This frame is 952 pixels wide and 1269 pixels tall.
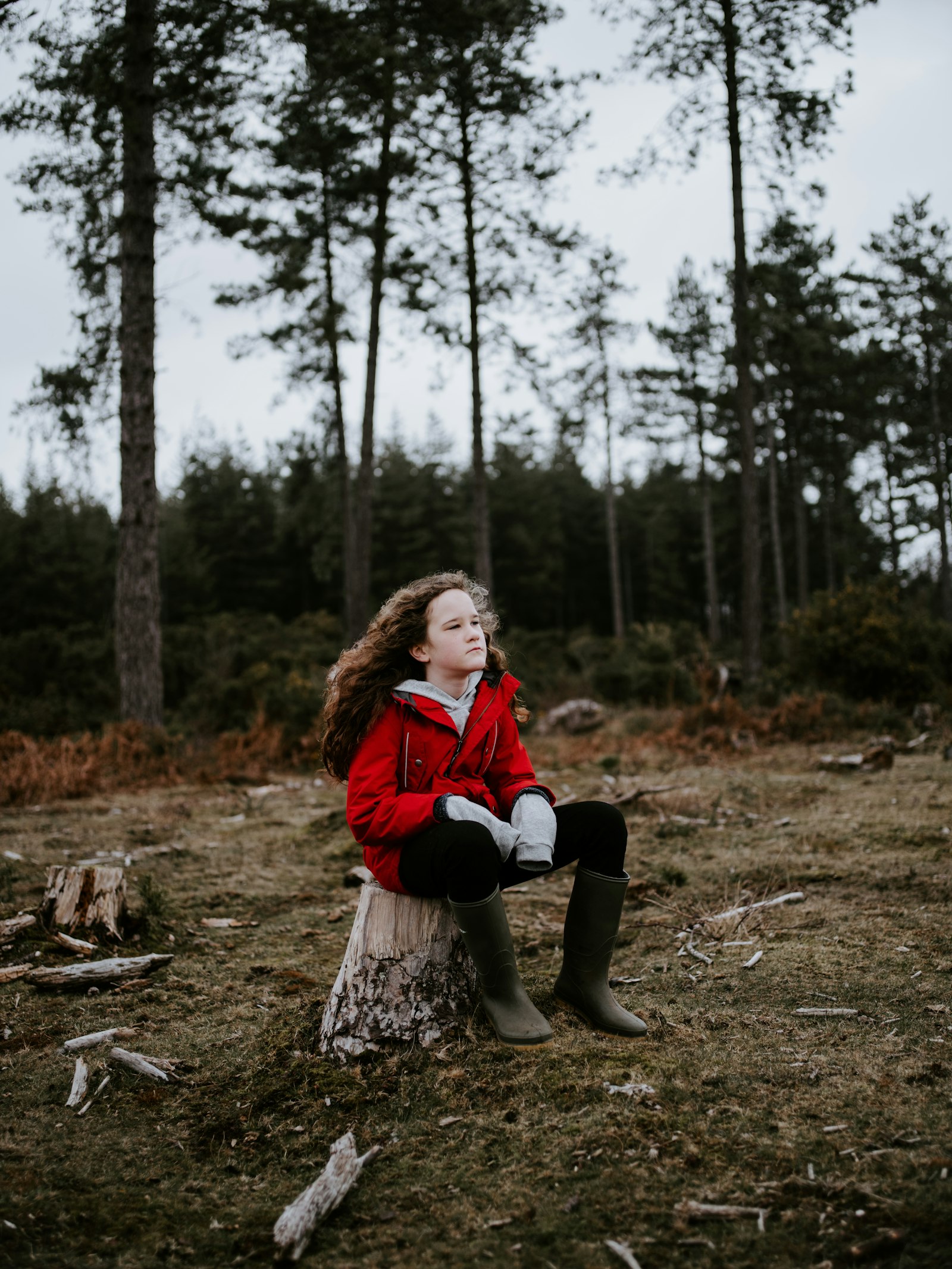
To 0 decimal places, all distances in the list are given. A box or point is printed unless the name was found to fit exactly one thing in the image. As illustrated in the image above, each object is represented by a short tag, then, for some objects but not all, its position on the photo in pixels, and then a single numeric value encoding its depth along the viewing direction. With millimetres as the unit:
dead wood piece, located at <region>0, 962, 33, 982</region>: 3657
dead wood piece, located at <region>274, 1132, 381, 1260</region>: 1966
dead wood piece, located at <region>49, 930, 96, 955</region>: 3922
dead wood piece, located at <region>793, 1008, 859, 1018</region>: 2947
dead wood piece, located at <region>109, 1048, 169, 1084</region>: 2850
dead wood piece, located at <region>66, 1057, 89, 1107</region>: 2697
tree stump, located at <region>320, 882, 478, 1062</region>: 2875
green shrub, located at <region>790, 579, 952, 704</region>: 11812
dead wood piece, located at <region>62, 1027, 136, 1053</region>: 3053
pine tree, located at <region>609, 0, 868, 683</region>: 13789
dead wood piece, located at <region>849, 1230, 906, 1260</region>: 1774
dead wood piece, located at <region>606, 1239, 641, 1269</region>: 1831
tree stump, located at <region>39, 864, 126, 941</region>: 4121
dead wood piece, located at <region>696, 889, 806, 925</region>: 4023
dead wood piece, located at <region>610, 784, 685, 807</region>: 6703
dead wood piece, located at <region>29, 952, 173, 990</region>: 3559
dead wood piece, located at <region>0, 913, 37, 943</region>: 4023
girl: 2803
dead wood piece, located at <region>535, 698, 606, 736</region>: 12570
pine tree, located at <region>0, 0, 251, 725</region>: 9641
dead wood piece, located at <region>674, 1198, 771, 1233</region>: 1954
